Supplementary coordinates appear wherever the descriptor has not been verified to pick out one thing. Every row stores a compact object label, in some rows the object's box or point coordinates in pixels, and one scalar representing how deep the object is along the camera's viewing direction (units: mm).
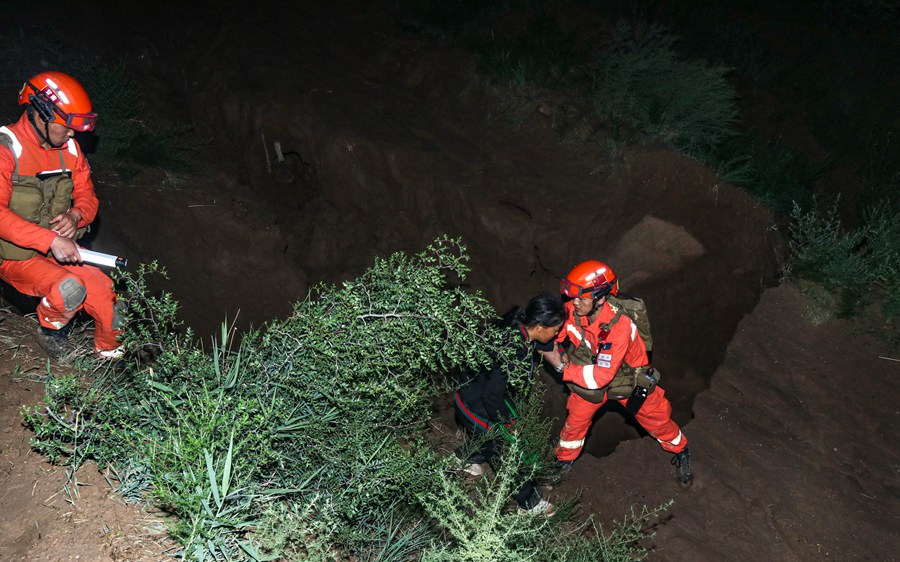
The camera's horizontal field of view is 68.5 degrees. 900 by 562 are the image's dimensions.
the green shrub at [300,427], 2982
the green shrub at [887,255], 6488
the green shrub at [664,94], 7414
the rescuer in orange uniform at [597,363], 4605
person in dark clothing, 4406
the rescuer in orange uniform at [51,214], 3828
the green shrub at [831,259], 6617
